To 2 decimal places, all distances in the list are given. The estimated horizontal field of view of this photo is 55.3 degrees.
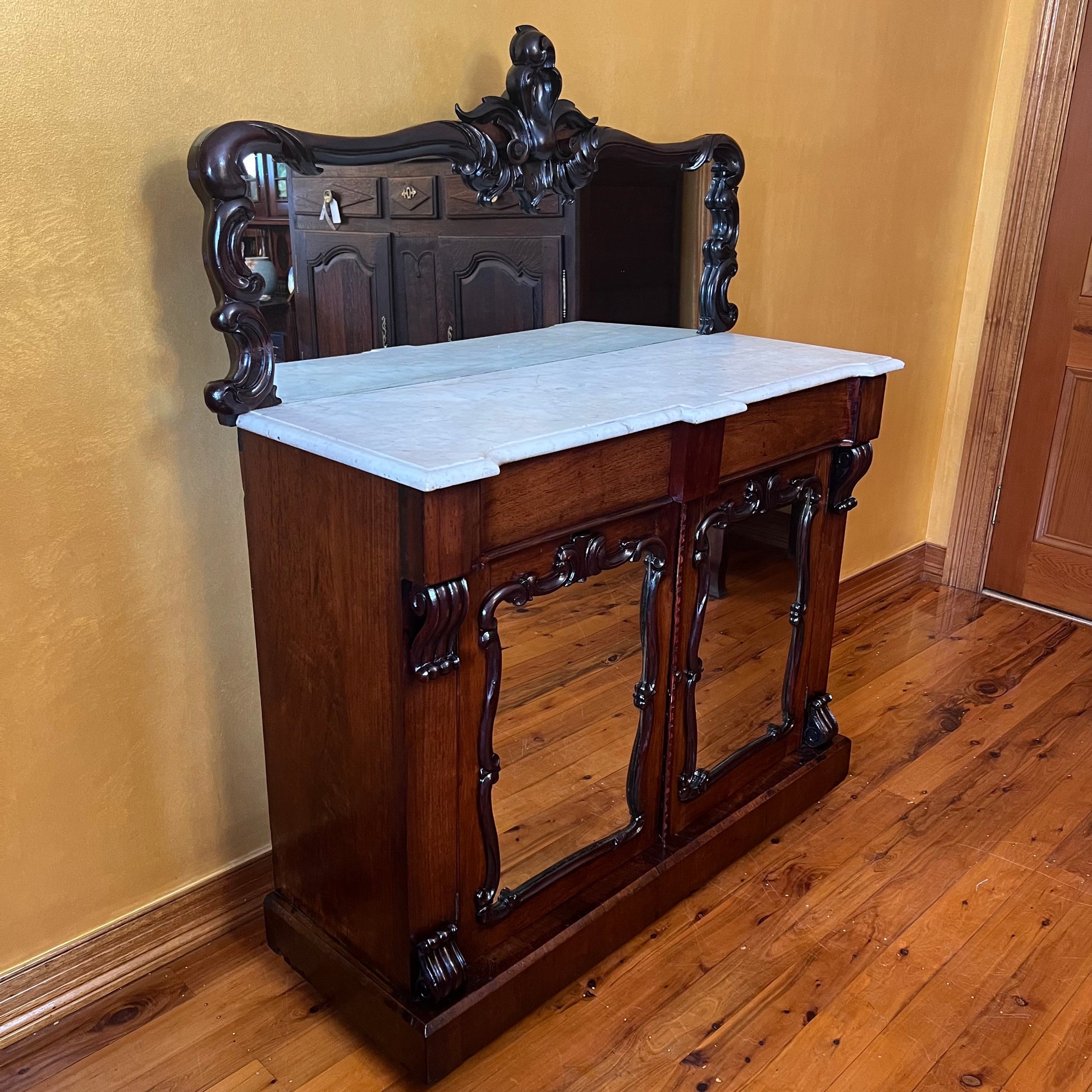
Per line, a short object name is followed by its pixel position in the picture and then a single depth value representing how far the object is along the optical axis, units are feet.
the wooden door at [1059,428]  9.36
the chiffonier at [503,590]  4.45
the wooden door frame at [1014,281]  9.23
